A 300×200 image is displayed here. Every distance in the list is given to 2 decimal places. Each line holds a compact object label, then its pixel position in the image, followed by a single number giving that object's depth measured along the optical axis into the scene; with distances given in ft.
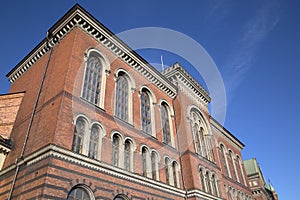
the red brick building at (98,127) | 37.45
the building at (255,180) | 152.15
